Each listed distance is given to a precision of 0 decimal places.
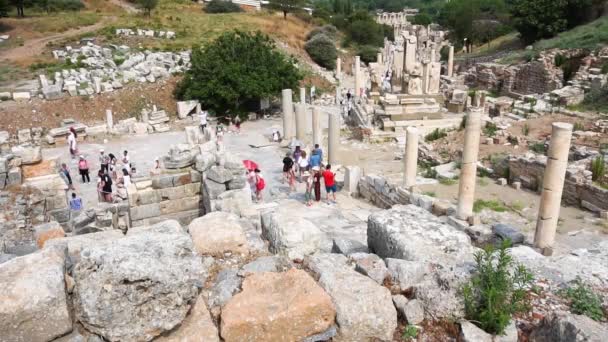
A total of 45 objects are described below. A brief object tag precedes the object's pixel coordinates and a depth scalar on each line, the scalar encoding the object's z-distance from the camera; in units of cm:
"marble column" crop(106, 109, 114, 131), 2262
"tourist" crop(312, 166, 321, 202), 1208
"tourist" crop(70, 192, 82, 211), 1226
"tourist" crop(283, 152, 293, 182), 1462
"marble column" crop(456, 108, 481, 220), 991
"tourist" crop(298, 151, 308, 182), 1495
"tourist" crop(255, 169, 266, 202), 1290
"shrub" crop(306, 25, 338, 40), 5096
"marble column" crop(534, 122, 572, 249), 824
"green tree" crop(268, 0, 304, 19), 5841
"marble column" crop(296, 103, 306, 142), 2008
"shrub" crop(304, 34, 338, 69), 4656
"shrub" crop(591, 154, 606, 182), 1183
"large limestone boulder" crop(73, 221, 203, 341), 367
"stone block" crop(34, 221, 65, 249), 688
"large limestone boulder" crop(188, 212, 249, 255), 548
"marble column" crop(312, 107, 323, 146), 1827
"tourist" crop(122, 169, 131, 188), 1199
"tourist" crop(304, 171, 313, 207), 1215
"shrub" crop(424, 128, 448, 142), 1967
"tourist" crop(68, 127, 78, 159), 1884
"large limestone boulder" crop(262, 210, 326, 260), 615
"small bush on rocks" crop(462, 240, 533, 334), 408
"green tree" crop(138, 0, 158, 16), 4573
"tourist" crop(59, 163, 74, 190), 1467
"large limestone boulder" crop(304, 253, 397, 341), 408
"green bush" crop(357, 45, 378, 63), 5325
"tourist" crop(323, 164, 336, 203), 1212
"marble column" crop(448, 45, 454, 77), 3634
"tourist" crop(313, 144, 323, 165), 1427
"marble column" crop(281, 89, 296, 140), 2134
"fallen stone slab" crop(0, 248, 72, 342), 346
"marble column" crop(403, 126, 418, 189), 1245
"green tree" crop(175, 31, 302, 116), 2575
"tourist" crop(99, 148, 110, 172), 1462
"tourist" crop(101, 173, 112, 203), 1348
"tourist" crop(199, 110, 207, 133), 2273
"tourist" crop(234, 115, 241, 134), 2391
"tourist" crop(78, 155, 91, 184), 1555
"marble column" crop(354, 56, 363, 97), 3106
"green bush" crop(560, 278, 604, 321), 426
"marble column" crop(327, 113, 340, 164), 1648
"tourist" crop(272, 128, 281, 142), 2153
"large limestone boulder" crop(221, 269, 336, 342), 381
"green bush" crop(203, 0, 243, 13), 5441
